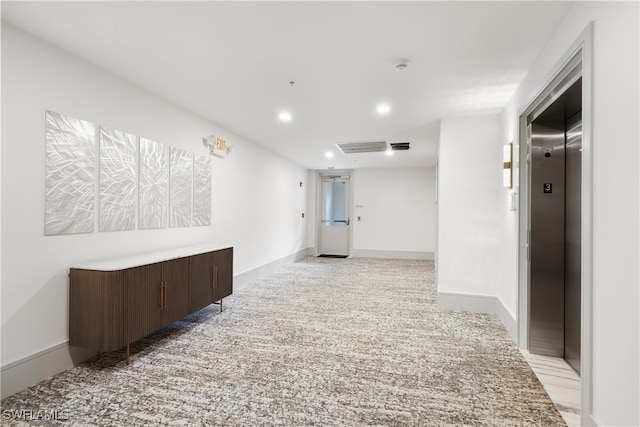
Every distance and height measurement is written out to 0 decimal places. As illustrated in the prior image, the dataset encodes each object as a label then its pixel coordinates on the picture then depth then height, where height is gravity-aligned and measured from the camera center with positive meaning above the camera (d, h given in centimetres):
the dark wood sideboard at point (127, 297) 241 -74
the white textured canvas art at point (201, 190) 411 +30
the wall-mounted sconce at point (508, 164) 330 +55
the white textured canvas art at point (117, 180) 282 +30
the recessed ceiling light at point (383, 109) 371 +130
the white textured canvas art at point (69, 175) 239 +30
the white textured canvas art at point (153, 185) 326 +29
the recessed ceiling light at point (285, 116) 398 +129
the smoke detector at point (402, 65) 260 +128
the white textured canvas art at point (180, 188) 370 +30
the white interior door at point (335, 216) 904 -9
